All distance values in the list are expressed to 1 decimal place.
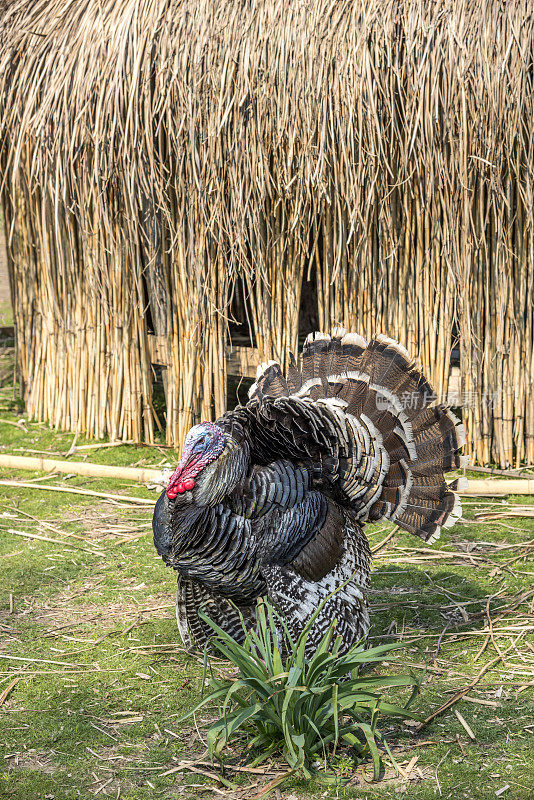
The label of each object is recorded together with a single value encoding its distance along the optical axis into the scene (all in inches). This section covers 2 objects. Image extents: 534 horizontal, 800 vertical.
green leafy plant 95.1
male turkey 108.7
